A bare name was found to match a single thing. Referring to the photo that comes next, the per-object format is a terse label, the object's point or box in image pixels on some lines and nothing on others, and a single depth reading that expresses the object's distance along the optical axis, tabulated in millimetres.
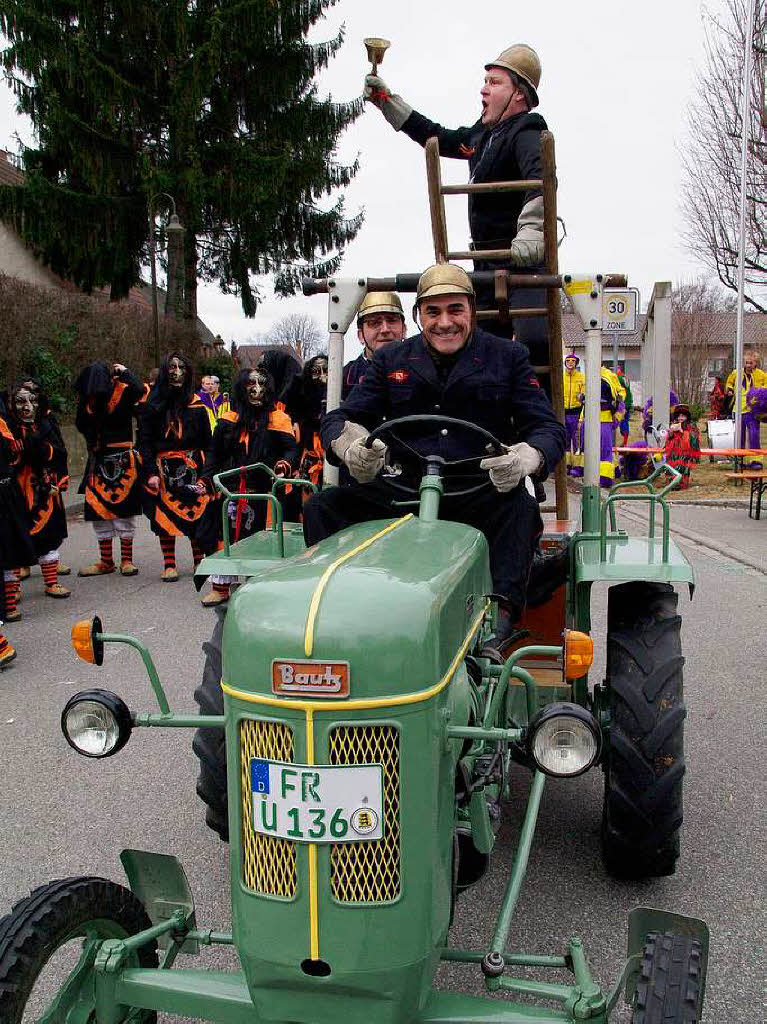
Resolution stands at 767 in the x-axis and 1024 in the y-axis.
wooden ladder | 4207
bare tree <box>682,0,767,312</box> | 20297
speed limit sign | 11096
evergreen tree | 22391
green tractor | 1902
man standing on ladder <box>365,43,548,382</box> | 4504
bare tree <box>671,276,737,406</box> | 41938
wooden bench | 11750
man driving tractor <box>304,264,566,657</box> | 3150
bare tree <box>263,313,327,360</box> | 53912
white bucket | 16891
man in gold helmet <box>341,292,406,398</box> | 5781
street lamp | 17656
